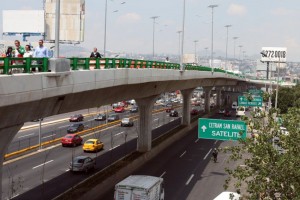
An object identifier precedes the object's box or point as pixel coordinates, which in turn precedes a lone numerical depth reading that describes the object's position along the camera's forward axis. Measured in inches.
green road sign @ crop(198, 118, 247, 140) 983.0
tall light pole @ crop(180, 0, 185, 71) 1699.1
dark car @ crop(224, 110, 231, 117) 3715.6
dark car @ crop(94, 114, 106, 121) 2999.5
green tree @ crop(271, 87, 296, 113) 3715.6
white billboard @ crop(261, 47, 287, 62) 6963.6
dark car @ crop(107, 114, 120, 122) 2972.4
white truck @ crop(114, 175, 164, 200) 971.9
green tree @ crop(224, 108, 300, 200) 526.6
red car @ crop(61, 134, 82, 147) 1982.0
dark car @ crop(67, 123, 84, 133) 2383.2
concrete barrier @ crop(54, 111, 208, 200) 1121.6
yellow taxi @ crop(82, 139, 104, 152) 1839.3
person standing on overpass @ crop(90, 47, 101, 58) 1019.3
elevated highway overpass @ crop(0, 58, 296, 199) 600.4
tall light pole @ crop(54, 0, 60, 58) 689.0
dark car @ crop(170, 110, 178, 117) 3529.5
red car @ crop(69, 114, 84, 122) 2967.5
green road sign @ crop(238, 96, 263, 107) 1642.5
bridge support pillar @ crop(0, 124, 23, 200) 697.0
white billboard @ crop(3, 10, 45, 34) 2154.3
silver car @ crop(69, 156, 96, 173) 1419.8
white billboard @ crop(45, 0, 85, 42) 1493.6
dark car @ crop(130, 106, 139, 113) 3782.0
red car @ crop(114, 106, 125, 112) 3794.3
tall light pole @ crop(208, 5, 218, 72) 2979.8
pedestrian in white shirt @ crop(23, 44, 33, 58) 708.0
